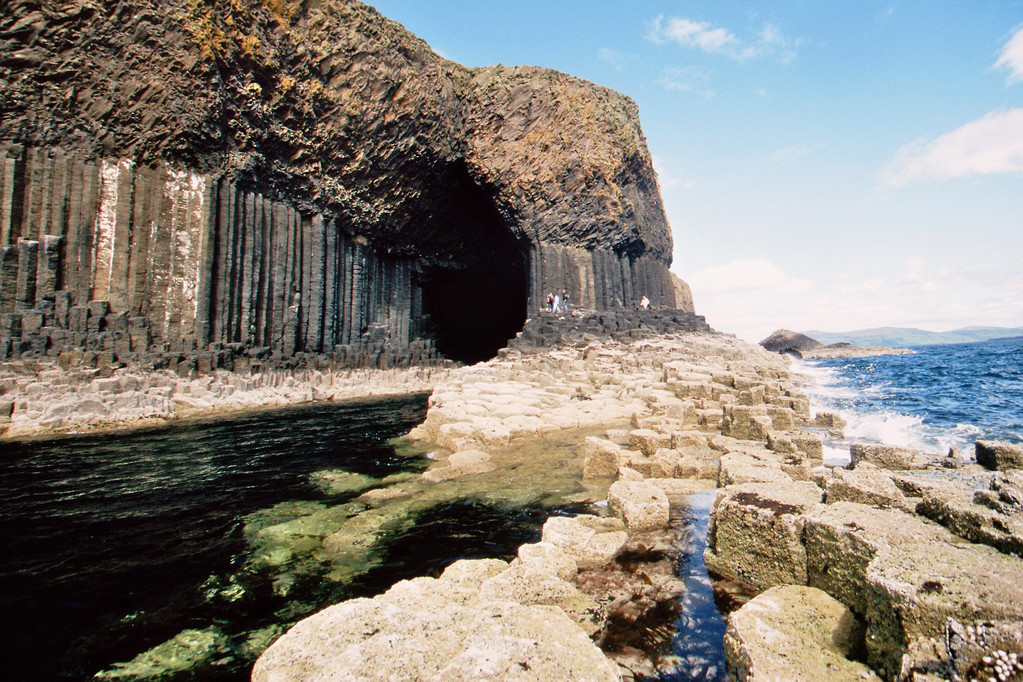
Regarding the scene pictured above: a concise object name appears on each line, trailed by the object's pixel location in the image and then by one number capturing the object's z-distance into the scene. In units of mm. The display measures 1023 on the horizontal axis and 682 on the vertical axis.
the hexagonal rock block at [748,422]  8289
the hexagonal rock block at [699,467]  6543
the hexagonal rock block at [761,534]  3502
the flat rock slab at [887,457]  6980
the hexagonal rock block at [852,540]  2939
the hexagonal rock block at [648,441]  7602
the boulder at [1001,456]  6806
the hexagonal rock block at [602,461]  7098
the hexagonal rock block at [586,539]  4211
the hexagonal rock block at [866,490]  3832
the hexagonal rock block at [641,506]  4918
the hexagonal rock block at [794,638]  2479
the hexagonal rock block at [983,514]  2867
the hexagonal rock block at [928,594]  2260
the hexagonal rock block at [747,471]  4986
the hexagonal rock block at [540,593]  3377
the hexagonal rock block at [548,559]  3850
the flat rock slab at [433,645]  2375
